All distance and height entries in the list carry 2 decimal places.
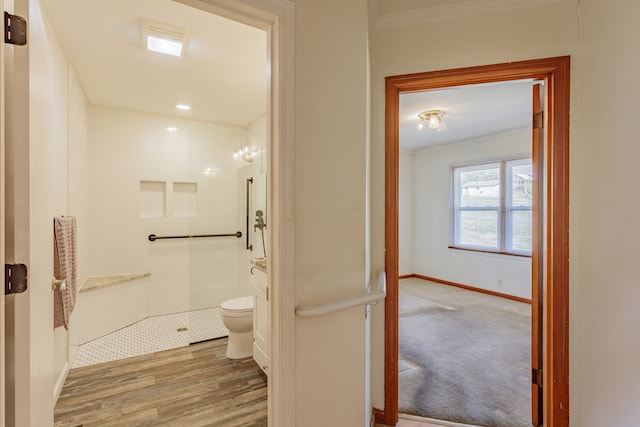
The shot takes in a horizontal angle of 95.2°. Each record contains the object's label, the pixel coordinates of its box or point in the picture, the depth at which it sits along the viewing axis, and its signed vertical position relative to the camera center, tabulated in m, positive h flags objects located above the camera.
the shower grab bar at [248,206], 3.70 +0.08
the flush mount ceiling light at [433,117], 3.47 +1.16
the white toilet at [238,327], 2.52 -1.01
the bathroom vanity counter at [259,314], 2.20 -0.81
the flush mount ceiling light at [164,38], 1.89 +1.19
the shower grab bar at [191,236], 3.57 -0.31
